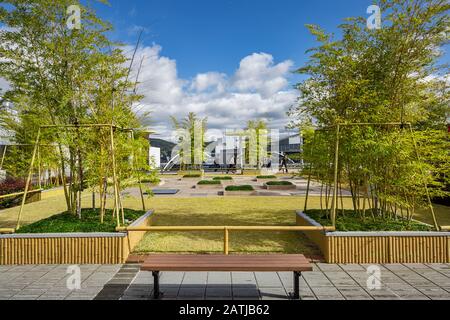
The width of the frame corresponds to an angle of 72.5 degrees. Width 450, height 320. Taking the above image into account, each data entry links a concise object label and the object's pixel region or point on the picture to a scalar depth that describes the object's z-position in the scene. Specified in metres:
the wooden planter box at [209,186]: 18.70
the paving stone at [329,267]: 5.10
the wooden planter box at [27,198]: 12.45
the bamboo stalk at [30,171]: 5.98
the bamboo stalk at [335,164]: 5.87
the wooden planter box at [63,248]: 5.44
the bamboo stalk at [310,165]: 7.11
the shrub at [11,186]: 12.95
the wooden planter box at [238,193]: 15.12
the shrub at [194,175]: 27.92
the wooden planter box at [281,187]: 17.70
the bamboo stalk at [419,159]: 5.79
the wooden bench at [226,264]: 3.88
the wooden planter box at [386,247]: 5.42
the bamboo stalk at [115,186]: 5.98
